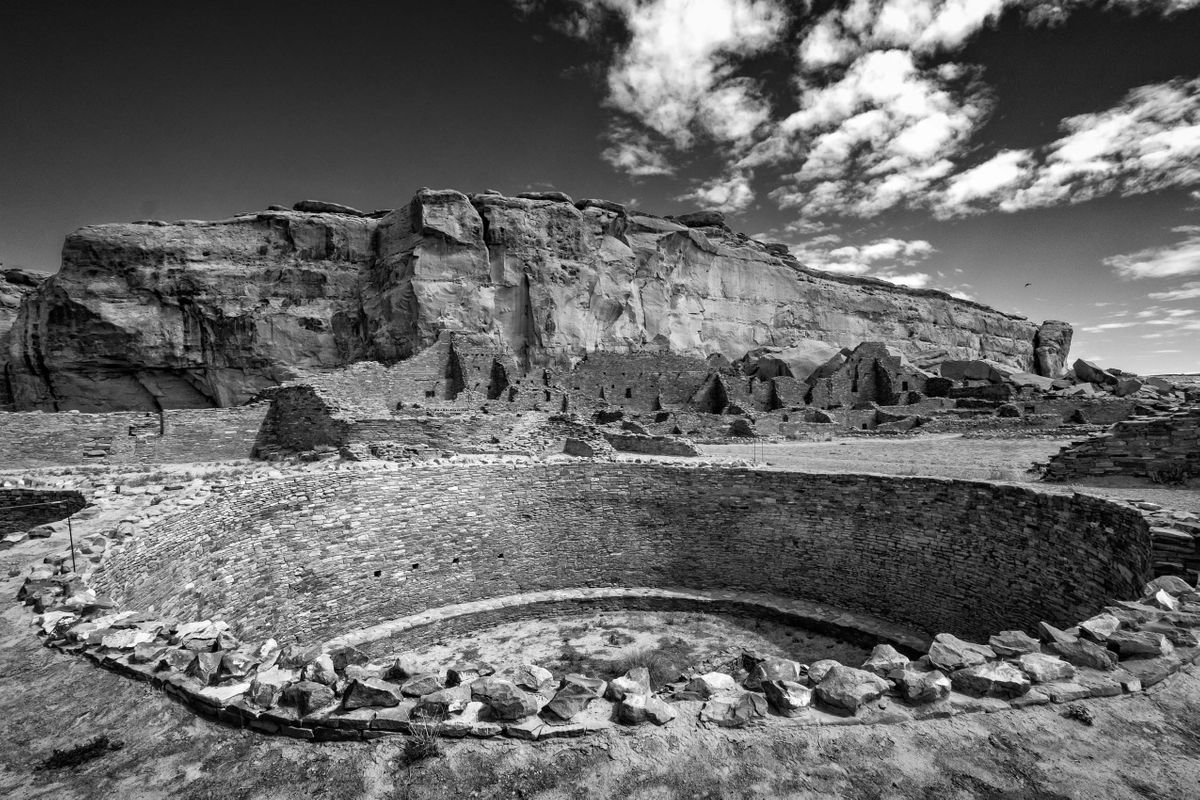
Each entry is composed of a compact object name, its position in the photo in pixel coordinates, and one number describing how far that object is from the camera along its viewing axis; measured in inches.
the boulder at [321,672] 153.6
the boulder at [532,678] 156.0
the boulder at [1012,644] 173.3
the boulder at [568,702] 141.3
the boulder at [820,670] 158.1
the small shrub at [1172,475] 404.2
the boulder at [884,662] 160.7
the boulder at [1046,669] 154.2
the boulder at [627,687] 149.7
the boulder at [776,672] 157.8
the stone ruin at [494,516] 154.1
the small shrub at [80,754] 125.1
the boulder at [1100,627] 175.9
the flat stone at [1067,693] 146.9
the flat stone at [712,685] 155.0
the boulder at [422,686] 150.4
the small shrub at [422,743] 129.6
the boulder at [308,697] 141.2
